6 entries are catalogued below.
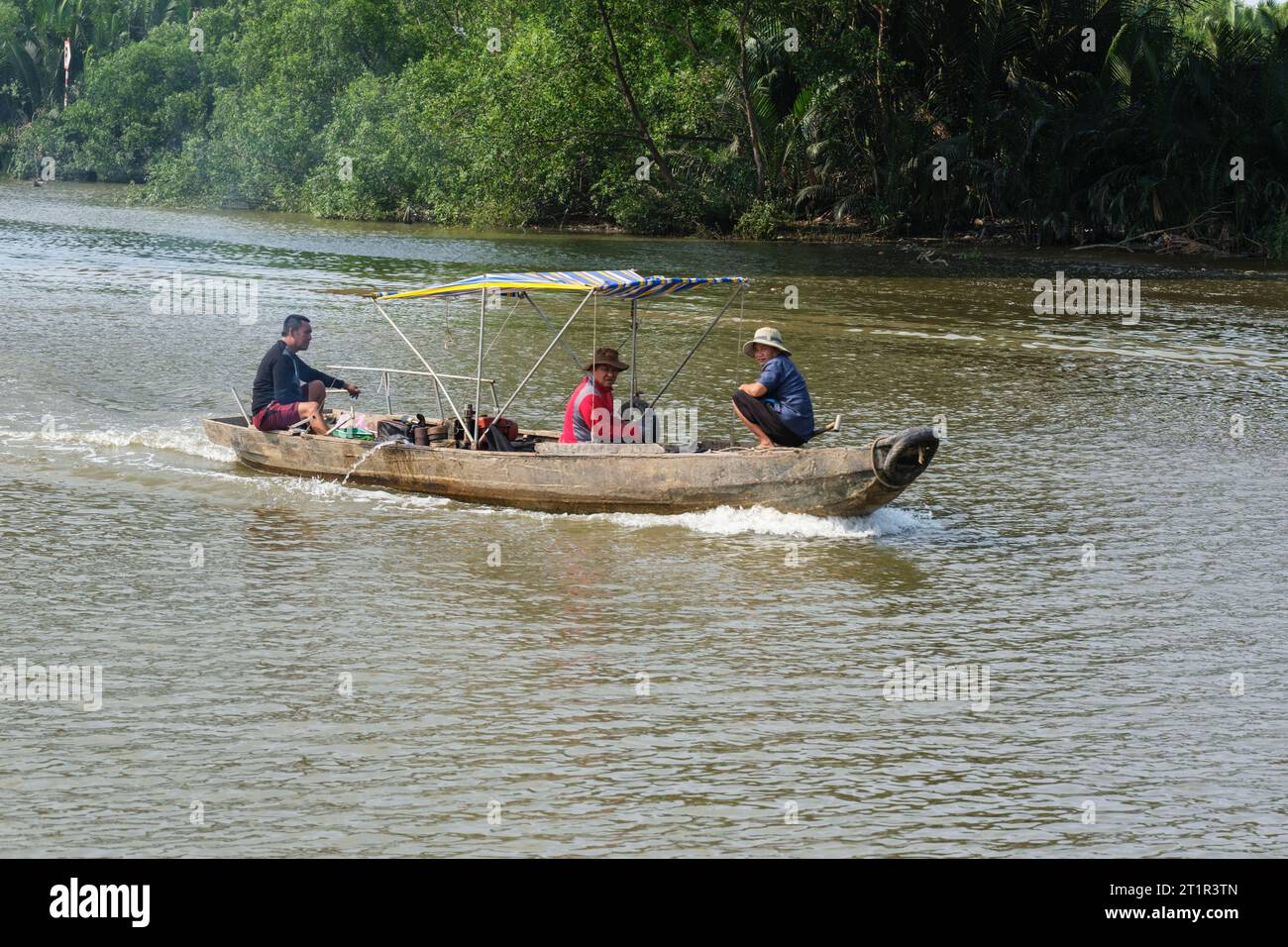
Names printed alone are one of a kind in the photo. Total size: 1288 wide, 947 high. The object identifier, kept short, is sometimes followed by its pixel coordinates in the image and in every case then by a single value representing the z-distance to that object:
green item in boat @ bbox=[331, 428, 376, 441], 13.90
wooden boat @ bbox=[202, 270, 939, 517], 11.69
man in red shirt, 12.89
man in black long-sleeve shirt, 14.00
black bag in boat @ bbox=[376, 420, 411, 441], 13.59
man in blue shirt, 12.42
